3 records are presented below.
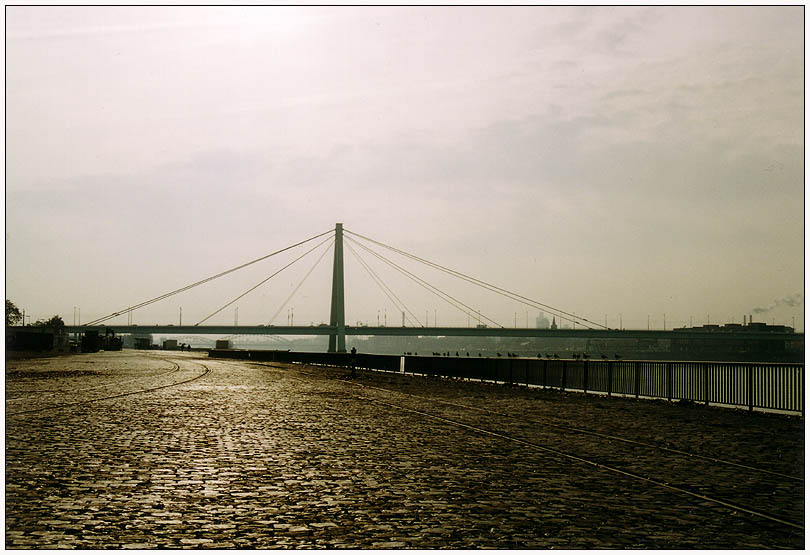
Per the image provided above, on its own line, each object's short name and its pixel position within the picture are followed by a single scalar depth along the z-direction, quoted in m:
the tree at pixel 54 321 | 149.18
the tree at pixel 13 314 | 152.32
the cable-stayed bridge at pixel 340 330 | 92.56
